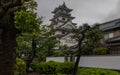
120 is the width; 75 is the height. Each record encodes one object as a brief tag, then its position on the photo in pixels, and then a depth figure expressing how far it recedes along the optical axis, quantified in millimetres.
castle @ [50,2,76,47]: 58172
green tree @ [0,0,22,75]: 7090
